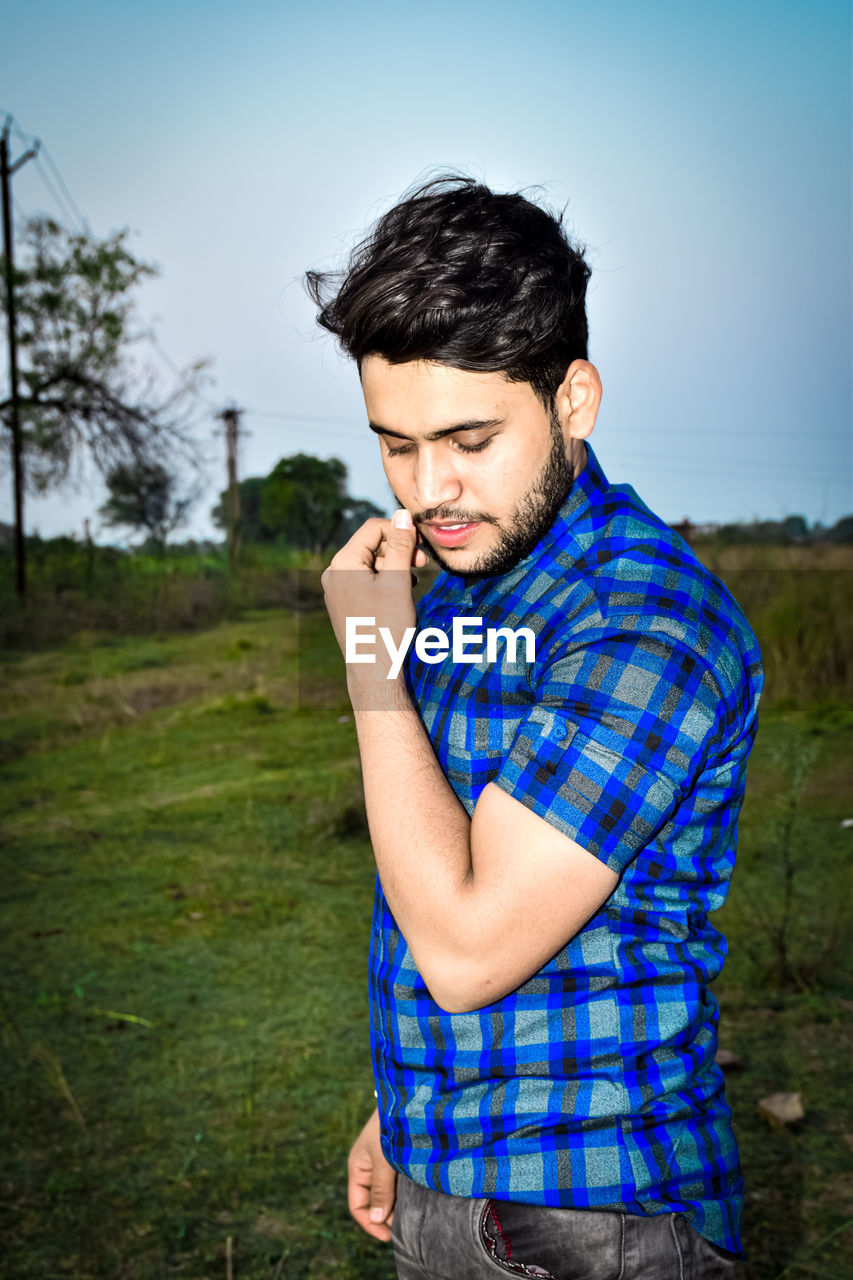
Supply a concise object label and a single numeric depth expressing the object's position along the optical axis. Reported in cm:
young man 87
